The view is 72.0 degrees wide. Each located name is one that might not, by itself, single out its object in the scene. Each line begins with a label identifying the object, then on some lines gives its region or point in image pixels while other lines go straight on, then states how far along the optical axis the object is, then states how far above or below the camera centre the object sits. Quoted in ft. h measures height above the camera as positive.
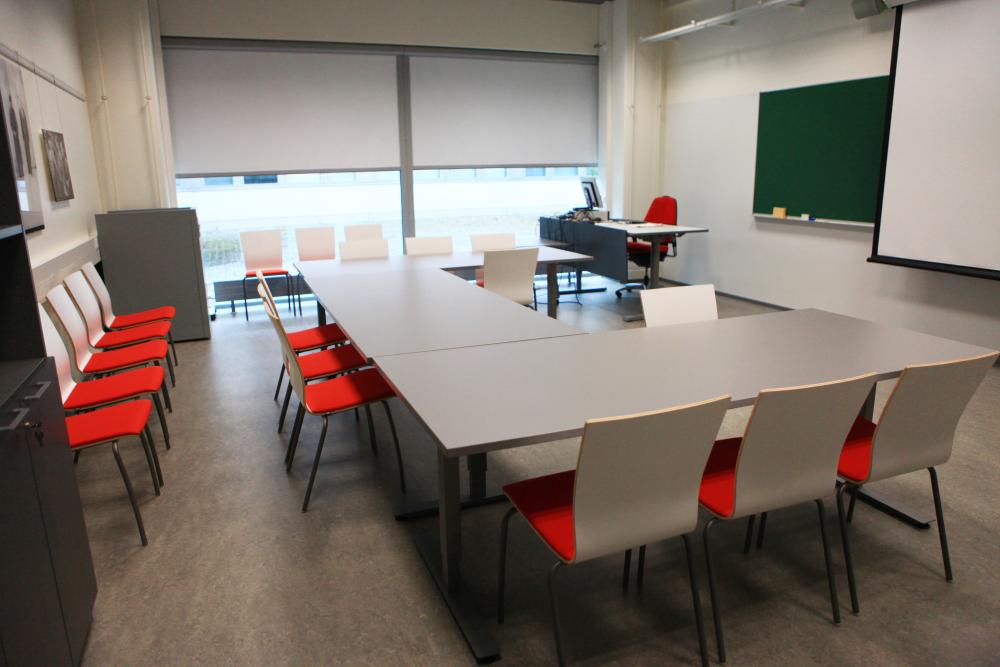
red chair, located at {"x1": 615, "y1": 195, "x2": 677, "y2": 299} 23.70 -1.18
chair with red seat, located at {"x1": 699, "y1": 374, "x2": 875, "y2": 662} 6.35 -2.54
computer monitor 24.55 -0.19
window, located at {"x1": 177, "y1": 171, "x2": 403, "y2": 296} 23.79 -0.53
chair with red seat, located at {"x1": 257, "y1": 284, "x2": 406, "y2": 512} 9.86 -2.99
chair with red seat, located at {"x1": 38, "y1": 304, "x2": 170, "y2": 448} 10.28 -2.97
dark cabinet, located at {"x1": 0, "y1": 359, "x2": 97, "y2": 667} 5.15 -2.87
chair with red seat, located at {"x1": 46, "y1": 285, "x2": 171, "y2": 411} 11.48 -2.90
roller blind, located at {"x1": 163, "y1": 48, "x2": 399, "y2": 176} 22.41 +2.67
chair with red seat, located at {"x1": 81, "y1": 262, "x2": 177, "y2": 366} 14.98 -2.72
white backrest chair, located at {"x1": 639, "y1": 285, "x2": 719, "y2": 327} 10.98 -1.88
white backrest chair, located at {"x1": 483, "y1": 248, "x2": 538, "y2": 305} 16.76 -2.05
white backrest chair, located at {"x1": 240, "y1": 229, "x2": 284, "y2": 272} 22.13 -1.84
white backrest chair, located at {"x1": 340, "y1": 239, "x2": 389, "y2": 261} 19.10 -1.63
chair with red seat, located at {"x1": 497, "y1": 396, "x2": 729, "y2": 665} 5.70 -2.57
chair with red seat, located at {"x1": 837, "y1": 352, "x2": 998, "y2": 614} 7.02 -2.54
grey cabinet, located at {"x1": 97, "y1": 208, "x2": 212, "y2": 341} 18.60 -1.82
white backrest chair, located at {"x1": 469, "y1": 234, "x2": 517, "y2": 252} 20.17 -1.56
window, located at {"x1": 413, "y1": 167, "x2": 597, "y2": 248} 26.53 -0.41
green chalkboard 18.56 +0.99
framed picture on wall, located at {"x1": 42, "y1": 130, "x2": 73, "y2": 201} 14.99 +0.64
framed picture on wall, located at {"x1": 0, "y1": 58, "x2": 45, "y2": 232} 12.19 +1.11
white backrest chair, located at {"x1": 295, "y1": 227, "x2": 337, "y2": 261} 22.35 -1.67
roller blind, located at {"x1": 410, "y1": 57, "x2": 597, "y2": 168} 25.21 +2.85
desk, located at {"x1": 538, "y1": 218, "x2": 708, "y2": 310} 21.79 -1.73
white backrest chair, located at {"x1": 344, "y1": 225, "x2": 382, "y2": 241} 21.97 -1.33
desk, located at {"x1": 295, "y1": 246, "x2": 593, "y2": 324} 16.35 -1.86
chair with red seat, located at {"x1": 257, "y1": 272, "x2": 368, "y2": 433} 11.45 -2.91
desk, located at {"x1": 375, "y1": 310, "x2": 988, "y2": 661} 6.63 -2.13
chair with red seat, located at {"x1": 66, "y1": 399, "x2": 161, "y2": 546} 8.80 -3.04
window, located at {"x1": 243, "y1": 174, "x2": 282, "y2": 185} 23.77 +0.40
